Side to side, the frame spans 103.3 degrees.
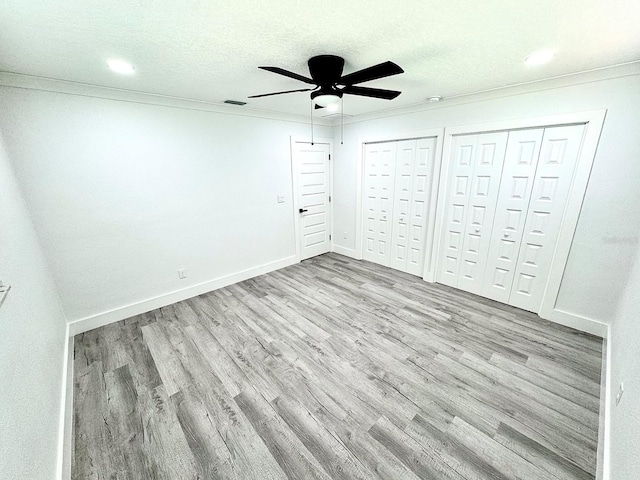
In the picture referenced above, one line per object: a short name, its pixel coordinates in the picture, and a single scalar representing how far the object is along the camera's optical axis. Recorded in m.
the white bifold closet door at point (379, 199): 3.98
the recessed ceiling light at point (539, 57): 1.82
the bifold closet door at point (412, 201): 3.56
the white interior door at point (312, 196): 4.29
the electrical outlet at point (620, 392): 1.47
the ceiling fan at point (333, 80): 1.72
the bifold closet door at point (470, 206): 2.98
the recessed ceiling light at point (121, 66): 1.90
